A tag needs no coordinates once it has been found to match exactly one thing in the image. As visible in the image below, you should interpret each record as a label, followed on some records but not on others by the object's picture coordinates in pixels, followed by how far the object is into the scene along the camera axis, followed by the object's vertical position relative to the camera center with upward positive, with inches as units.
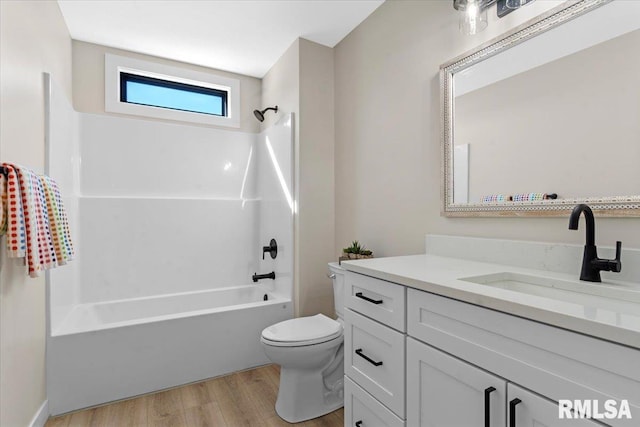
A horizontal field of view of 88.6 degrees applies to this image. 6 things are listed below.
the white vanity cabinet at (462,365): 25.9 -15.9
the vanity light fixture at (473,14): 57.5 +34.8
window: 109.7 +43.3
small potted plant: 82.3 -10.8
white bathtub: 75.1 -35.0
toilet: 70.4 -35.2
